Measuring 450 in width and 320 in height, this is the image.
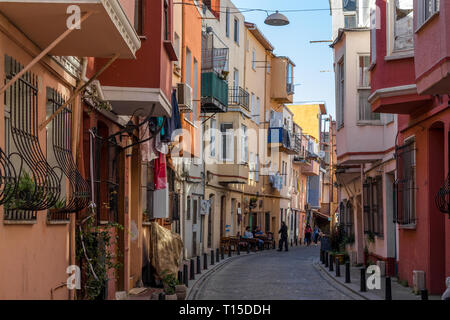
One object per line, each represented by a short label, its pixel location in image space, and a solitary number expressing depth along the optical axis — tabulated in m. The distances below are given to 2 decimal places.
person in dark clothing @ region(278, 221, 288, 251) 40.88
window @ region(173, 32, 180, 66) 22.49
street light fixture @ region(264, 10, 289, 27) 33.70
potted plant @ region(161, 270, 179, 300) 15.51
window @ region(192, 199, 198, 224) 31.56
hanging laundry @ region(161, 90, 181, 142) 16.70
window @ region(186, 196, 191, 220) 30.16
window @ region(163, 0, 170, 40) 14.60
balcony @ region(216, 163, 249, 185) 37.32
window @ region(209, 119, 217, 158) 36.00
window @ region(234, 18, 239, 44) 41.94
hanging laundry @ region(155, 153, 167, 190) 18.23
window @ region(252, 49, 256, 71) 47.00
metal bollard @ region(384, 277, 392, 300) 14.05
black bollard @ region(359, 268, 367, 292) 16.92
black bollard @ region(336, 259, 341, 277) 21.21
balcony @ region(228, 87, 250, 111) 39.12
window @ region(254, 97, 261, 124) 46.91
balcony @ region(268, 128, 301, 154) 50.94
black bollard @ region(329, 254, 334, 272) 23.33
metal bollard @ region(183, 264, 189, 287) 17.88
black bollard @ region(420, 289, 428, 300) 11.58
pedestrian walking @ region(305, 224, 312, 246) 55.16
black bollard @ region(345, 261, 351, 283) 19.01
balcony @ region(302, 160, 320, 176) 67.54
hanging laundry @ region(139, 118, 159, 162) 16.52
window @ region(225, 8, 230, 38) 39.20
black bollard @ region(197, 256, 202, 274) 21.89
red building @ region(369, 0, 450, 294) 15.66
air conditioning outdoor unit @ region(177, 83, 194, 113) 20.00
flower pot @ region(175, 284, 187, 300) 15.72
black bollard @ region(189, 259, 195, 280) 19.89
